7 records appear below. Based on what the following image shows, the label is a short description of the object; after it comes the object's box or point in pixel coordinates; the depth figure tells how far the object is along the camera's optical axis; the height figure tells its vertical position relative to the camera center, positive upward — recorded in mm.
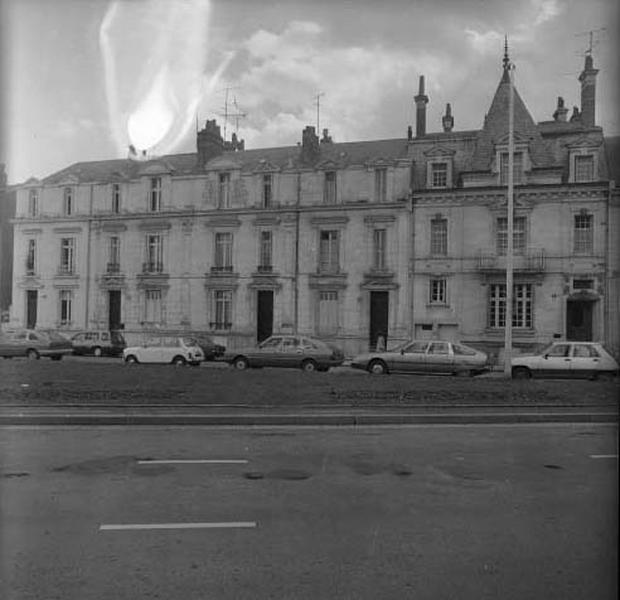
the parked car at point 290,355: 20203 -1252
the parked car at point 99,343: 22062 -1069
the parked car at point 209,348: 23641 -1284
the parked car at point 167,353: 22016 -1346
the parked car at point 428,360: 18875 -1268
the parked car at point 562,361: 17266 -1183
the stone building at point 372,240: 25859 +3078
